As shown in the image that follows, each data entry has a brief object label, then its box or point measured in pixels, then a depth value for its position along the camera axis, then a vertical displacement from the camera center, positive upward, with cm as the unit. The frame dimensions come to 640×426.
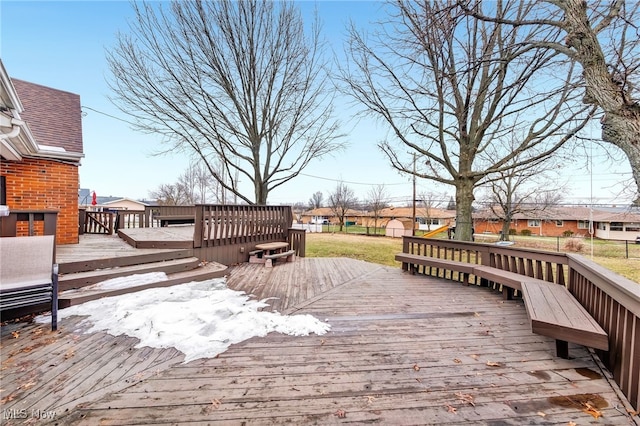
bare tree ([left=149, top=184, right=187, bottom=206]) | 2573 +254
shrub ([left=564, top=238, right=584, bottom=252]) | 1634 -168
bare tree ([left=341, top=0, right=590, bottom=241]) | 585 +305
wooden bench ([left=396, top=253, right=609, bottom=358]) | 223 -92
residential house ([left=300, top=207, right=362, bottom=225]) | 5233 -8
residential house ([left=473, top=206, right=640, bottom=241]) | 3095 -92
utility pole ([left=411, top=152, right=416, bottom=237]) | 1954 +214
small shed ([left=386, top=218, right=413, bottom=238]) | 3153 -136
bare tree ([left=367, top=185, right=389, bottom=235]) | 3888 +298
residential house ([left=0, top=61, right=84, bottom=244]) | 559 +105
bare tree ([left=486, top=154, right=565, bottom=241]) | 1764 +164
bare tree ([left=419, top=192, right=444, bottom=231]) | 3350 +238
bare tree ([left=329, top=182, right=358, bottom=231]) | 4169 +281
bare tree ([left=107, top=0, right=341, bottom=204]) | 813 +446
